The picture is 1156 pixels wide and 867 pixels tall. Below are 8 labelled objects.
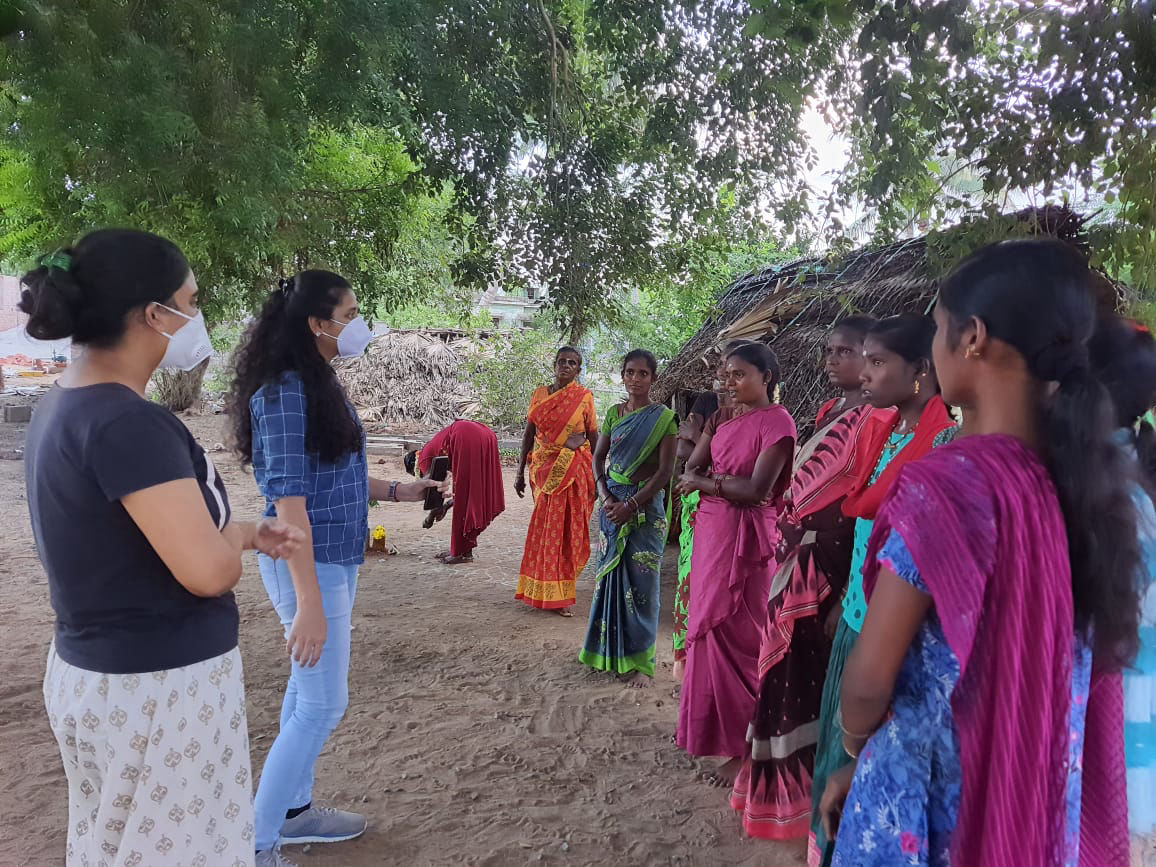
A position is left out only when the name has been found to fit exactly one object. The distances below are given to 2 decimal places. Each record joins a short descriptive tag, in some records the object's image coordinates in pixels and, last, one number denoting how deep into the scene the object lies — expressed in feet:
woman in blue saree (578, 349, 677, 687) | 14.71
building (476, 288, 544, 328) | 80.43
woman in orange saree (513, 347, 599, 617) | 18.97
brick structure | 93.61
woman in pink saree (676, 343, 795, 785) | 11.10
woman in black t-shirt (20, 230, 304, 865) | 4.92
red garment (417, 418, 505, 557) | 20.95
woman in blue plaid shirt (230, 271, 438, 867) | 7.57
